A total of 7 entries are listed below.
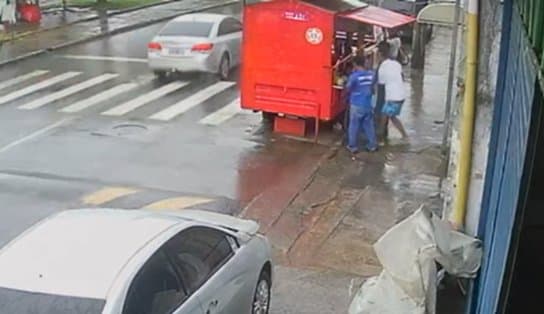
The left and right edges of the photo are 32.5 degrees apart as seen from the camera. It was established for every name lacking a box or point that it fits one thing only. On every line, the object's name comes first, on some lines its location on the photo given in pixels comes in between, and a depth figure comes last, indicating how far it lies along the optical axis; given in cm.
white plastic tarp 835
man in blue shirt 1655
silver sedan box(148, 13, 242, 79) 2319
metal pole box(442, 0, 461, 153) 1675
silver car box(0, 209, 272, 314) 671
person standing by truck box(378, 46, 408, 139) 1702
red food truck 1747
